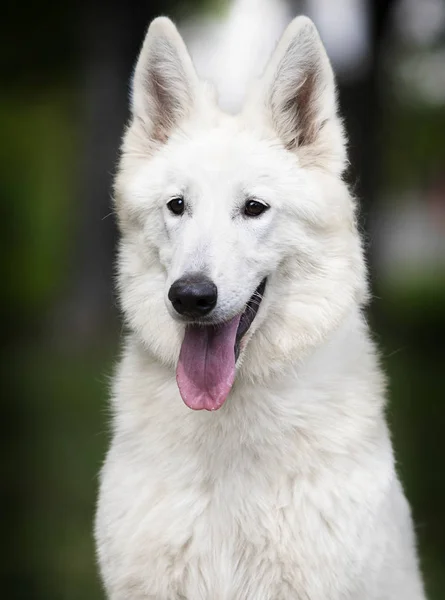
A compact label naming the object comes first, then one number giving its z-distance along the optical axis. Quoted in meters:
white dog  6.52
